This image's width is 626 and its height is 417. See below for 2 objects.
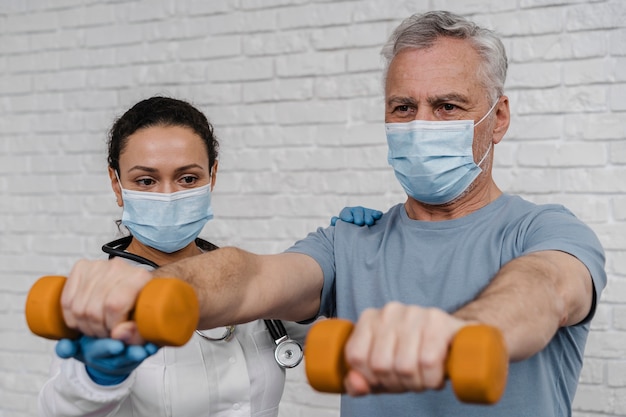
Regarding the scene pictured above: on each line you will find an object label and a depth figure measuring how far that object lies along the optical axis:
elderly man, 0.99
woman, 1.65
